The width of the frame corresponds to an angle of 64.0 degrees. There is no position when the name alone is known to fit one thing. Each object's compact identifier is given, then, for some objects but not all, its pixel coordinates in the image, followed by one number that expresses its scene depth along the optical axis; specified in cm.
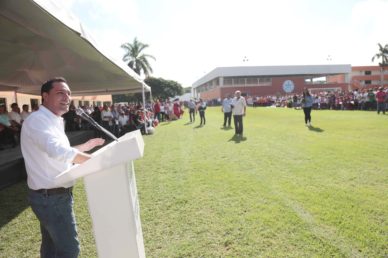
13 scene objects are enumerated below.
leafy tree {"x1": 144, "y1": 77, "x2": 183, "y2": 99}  8072
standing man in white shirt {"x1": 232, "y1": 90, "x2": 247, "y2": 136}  1302
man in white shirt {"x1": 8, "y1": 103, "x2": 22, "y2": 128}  1248
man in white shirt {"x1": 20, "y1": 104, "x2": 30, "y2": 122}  1371
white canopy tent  461
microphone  227
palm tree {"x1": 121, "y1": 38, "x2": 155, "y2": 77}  5944
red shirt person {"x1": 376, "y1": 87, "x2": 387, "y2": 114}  2087
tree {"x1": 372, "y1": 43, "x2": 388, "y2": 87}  7519
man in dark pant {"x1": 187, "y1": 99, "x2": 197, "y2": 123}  2358
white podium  209
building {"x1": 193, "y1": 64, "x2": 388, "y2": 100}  6731
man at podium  212
